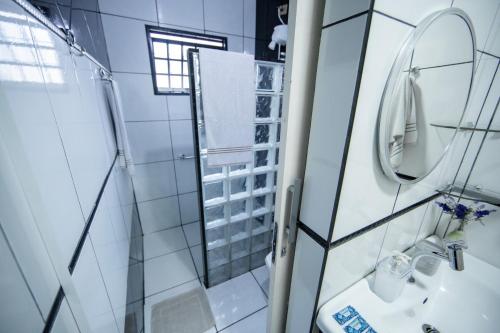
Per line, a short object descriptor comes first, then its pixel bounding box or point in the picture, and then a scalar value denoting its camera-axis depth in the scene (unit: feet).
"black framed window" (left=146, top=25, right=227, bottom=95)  5.61
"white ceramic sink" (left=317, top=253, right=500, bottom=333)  2.17
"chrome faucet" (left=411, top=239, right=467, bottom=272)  2.18
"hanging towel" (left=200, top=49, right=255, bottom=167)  3.59
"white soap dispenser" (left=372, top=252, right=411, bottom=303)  2.24
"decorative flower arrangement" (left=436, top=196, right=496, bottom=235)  2.75
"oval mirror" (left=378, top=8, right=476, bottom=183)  1.61
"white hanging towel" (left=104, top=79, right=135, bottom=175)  3.88
